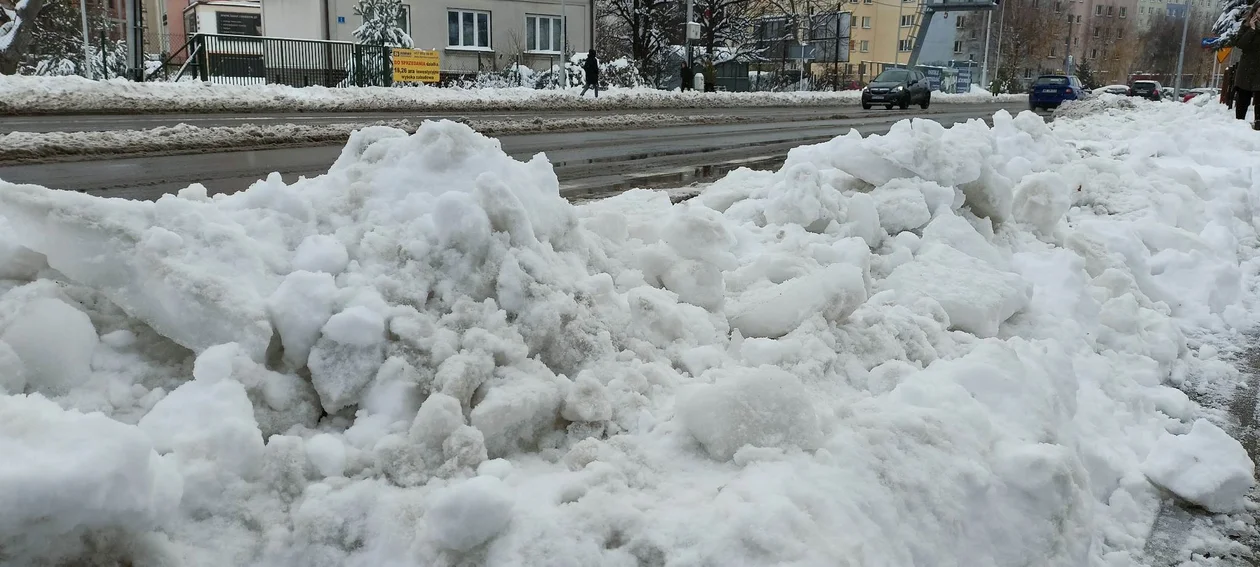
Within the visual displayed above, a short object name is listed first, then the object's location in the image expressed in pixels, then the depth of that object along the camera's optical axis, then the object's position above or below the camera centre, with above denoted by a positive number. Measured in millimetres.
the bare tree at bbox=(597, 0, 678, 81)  40484 +3498
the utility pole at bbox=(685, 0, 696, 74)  31447 +2816
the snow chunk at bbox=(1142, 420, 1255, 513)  2678 -1069
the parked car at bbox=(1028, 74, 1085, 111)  34062 +719
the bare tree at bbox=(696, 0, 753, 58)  41719 +3972
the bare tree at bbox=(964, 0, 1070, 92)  72812 +6094
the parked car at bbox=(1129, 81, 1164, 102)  43353 +1119
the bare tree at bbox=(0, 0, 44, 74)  23188 +1450
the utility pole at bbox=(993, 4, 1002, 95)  66375 +6563
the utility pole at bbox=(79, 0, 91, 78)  21375 +732
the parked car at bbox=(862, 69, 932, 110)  29656 +600
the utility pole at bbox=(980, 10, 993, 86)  61094 +5009
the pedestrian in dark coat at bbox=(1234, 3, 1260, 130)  12727 +781
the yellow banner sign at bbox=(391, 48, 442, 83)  27109 +937
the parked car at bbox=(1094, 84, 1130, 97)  39494 +1001
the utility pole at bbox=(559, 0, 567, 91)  30248 +994
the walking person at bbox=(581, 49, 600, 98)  27328 +976
